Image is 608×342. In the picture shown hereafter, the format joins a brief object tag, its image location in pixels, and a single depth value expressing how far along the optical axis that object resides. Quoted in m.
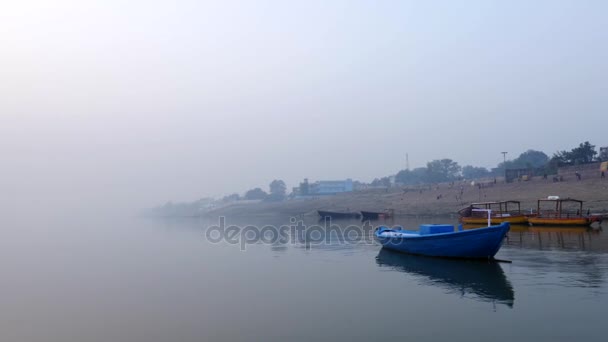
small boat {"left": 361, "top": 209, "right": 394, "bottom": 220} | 74.94
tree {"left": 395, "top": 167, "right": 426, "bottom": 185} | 153.00
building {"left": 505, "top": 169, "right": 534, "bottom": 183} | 77.43
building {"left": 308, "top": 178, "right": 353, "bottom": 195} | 173.25
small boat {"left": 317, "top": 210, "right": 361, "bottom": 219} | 83.75
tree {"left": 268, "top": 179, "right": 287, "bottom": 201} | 181.26
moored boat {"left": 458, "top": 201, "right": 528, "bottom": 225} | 48.06
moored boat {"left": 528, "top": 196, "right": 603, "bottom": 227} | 41.94
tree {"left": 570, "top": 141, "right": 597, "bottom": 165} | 81.12
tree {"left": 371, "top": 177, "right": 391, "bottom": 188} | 160.98
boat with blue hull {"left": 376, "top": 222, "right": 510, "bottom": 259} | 24.48
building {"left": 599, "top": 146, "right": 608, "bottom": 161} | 77.74
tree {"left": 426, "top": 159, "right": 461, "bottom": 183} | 141.75
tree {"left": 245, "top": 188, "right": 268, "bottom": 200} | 194.25
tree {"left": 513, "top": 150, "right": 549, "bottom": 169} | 131.94
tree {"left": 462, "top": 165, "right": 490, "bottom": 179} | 156.49
